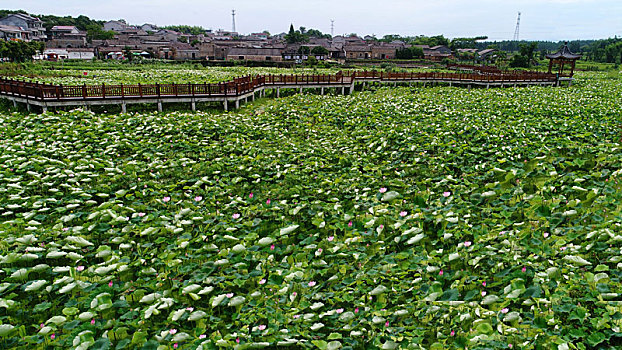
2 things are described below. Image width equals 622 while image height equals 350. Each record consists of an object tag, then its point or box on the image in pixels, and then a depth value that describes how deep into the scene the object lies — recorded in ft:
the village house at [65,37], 277.54
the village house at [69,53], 214.81
